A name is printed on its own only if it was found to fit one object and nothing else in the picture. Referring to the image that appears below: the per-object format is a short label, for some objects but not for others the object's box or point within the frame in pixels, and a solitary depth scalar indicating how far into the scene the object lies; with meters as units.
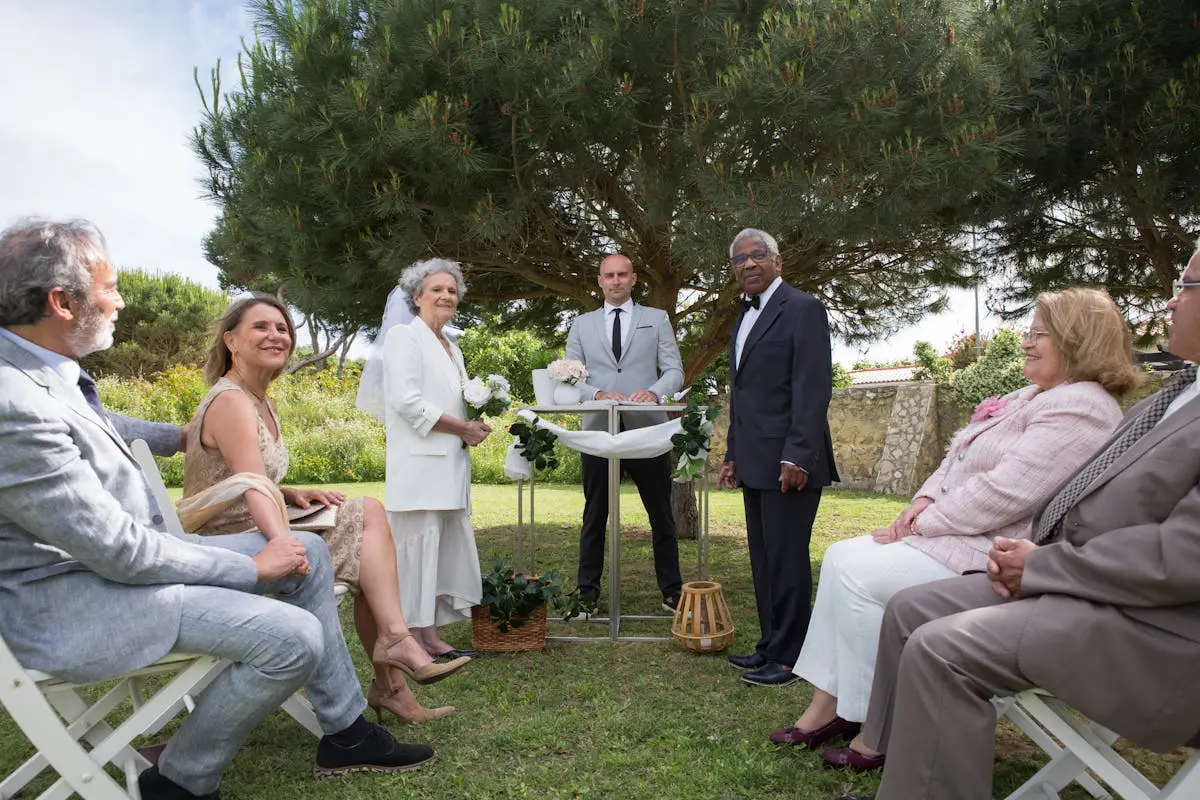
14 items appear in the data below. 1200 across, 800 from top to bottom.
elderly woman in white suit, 3.95
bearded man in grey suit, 1.87
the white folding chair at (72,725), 1.91
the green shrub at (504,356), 19.61
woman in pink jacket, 2.43
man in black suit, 3.55
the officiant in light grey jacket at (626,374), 4.82
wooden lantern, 3.99
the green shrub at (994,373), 10.94
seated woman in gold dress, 2.76
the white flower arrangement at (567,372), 4.30
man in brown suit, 1.76
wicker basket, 4.14
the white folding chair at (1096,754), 1.78
